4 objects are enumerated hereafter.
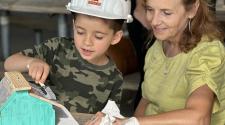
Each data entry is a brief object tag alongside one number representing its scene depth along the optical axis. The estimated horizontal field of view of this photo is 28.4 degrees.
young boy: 1.61
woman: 1.41
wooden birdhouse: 1.17
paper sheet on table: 1.24
